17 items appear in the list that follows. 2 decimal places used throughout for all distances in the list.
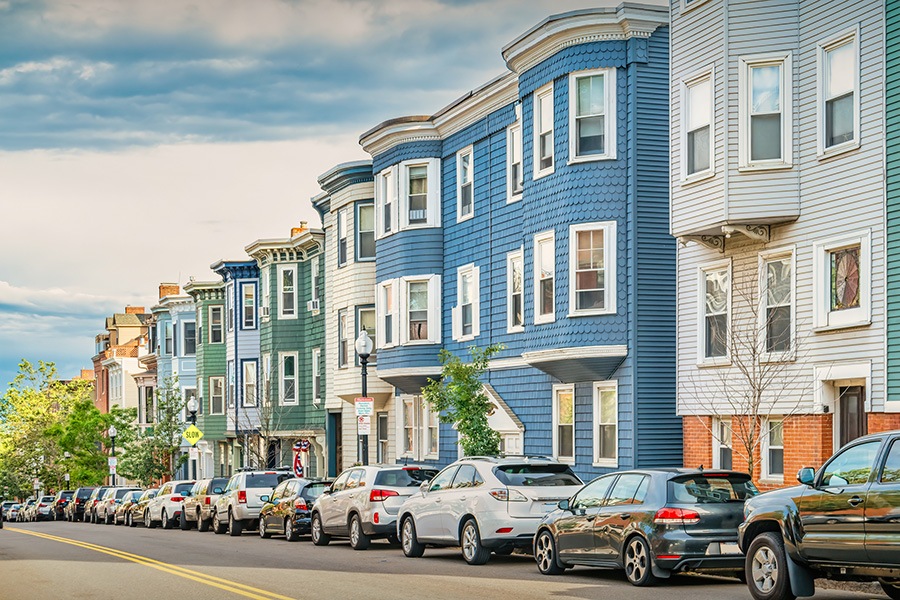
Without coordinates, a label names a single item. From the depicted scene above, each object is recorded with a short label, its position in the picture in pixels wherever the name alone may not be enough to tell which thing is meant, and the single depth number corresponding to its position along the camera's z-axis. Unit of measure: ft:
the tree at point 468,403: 98.68
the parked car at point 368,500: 81.05
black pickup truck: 41.68
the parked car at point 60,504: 207.39
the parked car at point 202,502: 119.24
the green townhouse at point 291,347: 162.20
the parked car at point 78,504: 192.65
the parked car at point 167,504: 131.23
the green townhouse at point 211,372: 200.95
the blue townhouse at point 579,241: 92.17
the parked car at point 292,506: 94.32
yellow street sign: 155.65
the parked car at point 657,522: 52.90
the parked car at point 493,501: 65.00
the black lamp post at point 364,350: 103.14
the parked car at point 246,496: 107.34
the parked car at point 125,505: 155.22
